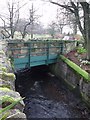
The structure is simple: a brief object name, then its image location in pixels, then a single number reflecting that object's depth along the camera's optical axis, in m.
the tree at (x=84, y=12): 6.33
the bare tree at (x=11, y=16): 10.81
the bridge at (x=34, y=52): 6.02
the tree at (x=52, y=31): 17.19
